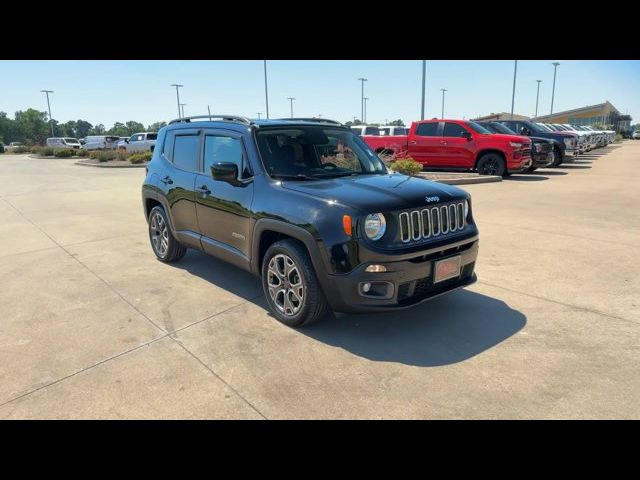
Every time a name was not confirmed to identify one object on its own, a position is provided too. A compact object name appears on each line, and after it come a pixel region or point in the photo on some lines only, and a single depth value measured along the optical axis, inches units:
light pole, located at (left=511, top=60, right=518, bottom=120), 1862.9
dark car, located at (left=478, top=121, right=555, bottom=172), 614.9
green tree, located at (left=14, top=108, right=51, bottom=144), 4099.4
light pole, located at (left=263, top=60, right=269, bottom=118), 1713.8
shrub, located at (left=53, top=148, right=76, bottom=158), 1390.3
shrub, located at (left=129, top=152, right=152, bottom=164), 962.1
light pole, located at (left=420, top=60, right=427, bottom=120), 911.5
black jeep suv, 133.9
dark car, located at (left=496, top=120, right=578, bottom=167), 724.7
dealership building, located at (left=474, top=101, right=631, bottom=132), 2901.1
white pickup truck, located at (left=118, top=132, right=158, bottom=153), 1248.0
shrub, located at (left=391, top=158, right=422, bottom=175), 467.8
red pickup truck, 534.0
